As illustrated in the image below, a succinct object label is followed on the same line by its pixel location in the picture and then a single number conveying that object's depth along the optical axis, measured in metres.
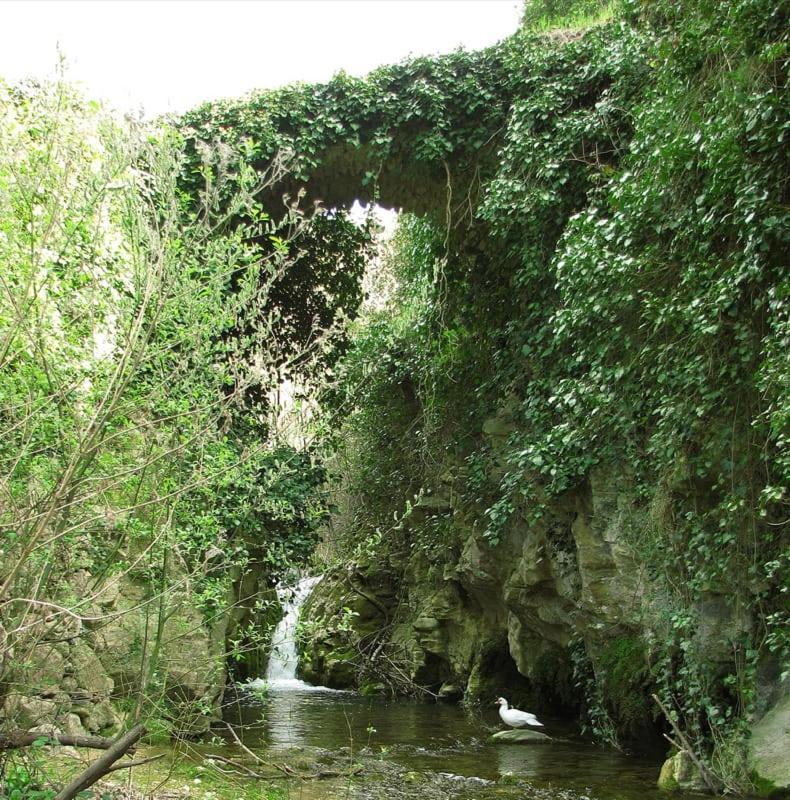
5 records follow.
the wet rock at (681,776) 6.27
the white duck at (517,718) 9.18
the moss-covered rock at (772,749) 5.53
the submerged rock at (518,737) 8.65
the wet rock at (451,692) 12.26
